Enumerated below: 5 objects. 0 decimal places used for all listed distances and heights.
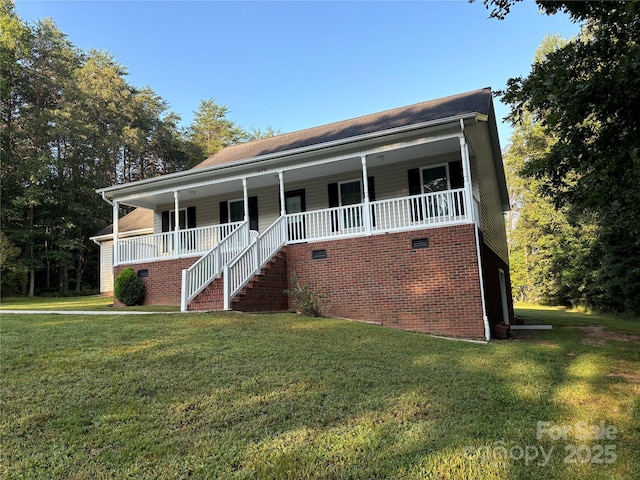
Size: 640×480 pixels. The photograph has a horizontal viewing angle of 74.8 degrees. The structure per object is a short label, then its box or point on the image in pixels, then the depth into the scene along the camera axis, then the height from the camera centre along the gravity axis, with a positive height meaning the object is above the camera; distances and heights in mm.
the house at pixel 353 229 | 9320 +1367
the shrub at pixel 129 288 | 12828 +79
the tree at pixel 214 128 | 39500 +15268
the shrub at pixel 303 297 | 9828 -429
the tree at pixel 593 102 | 5328 +2135
